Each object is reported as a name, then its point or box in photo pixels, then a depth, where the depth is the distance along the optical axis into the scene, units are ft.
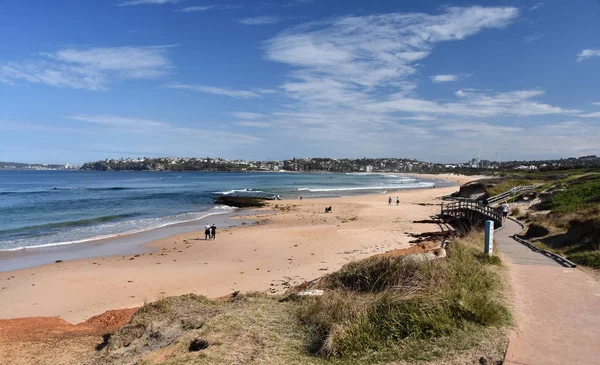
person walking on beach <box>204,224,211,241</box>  80.55
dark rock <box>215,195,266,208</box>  157.79
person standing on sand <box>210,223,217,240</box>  80.33
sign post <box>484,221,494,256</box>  40.22
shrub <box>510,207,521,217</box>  82.94
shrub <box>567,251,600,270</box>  36.35
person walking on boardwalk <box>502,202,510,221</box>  76.95
